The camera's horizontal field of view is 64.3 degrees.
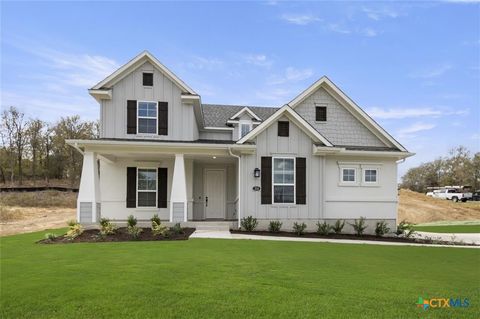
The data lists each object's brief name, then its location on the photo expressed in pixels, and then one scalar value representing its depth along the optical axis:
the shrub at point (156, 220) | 14.39
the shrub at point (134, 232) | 13.09
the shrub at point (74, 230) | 13.05
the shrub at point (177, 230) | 13.77
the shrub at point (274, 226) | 15.45
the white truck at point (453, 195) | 53.09
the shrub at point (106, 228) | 13.26
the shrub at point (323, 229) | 15.62
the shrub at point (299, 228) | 15.27
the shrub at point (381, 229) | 16.58
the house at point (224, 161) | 15.55
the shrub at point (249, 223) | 15.31
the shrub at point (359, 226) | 16.23
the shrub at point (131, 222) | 14.03
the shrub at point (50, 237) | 12.79
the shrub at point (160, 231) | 13.36
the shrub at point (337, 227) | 16.09
